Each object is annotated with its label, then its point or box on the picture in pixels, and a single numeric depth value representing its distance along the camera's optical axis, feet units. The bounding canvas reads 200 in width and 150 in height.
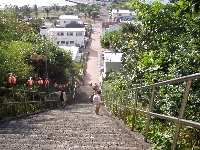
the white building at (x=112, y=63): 92.27
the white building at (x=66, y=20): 207.92
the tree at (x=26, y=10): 229.66
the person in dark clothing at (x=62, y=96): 45.93
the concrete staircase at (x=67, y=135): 14.26
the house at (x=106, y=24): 204.89
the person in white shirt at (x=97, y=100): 34.30
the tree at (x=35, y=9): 229.80
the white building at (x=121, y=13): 242.39
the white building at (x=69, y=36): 164.14
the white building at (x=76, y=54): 118.52
